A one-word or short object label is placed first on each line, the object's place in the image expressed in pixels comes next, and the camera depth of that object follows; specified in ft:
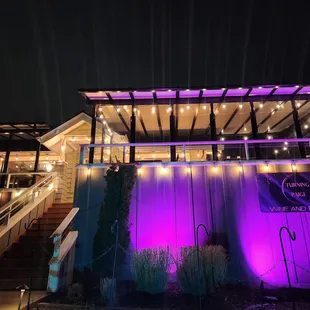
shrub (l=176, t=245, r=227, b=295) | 17.35
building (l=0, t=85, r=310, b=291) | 22.88
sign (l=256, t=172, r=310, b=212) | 24.16
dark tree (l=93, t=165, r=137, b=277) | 22.79
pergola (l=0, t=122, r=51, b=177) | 49.06
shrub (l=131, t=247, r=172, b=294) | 17.54
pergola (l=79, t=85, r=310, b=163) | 31.76
